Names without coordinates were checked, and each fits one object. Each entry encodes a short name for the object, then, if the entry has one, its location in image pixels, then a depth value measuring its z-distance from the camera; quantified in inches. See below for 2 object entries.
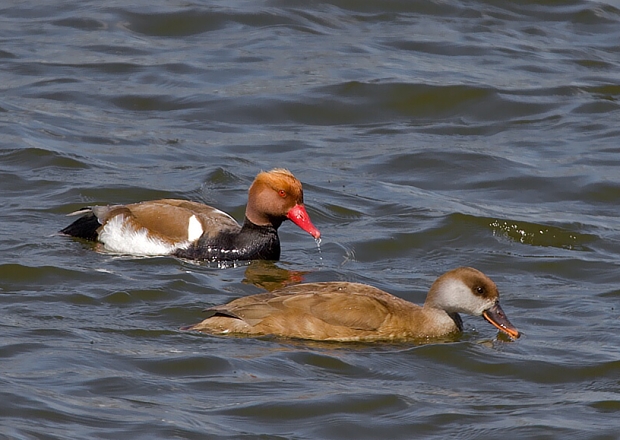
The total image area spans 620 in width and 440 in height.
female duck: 722.8
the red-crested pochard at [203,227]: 943.7
